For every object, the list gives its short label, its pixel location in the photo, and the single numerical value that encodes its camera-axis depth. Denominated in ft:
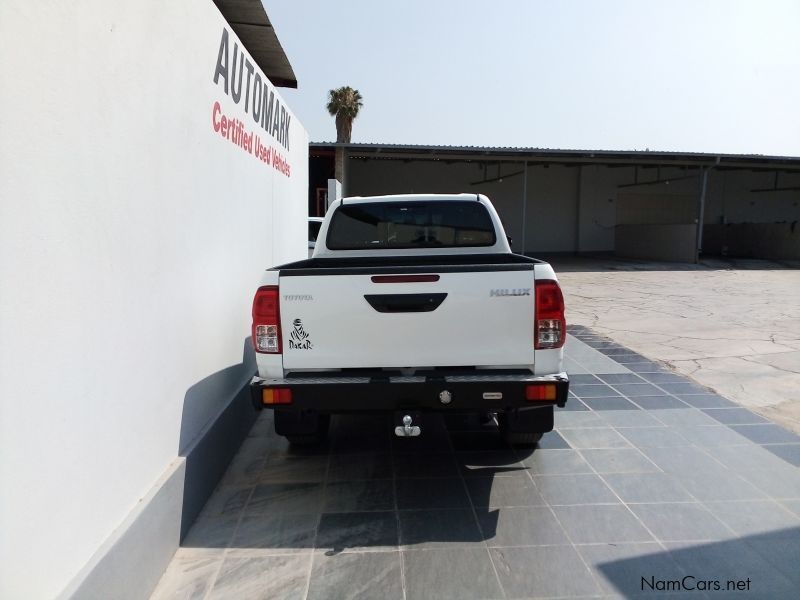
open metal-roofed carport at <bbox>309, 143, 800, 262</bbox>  81.82
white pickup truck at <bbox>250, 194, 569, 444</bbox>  11.03
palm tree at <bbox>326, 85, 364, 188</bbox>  105.60
